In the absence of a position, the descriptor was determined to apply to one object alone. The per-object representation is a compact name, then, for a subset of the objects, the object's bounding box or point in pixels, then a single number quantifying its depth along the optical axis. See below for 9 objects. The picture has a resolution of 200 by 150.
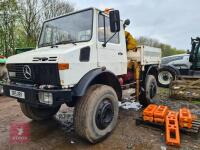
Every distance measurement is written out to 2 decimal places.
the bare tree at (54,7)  15.88
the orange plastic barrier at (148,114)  3.01
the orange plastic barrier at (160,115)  2.90
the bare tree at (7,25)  11.41
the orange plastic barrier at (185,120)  2.72
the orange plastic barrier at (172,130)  2.49
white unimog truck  2.19
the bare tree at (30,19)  13.40
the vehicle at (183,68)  6.84
